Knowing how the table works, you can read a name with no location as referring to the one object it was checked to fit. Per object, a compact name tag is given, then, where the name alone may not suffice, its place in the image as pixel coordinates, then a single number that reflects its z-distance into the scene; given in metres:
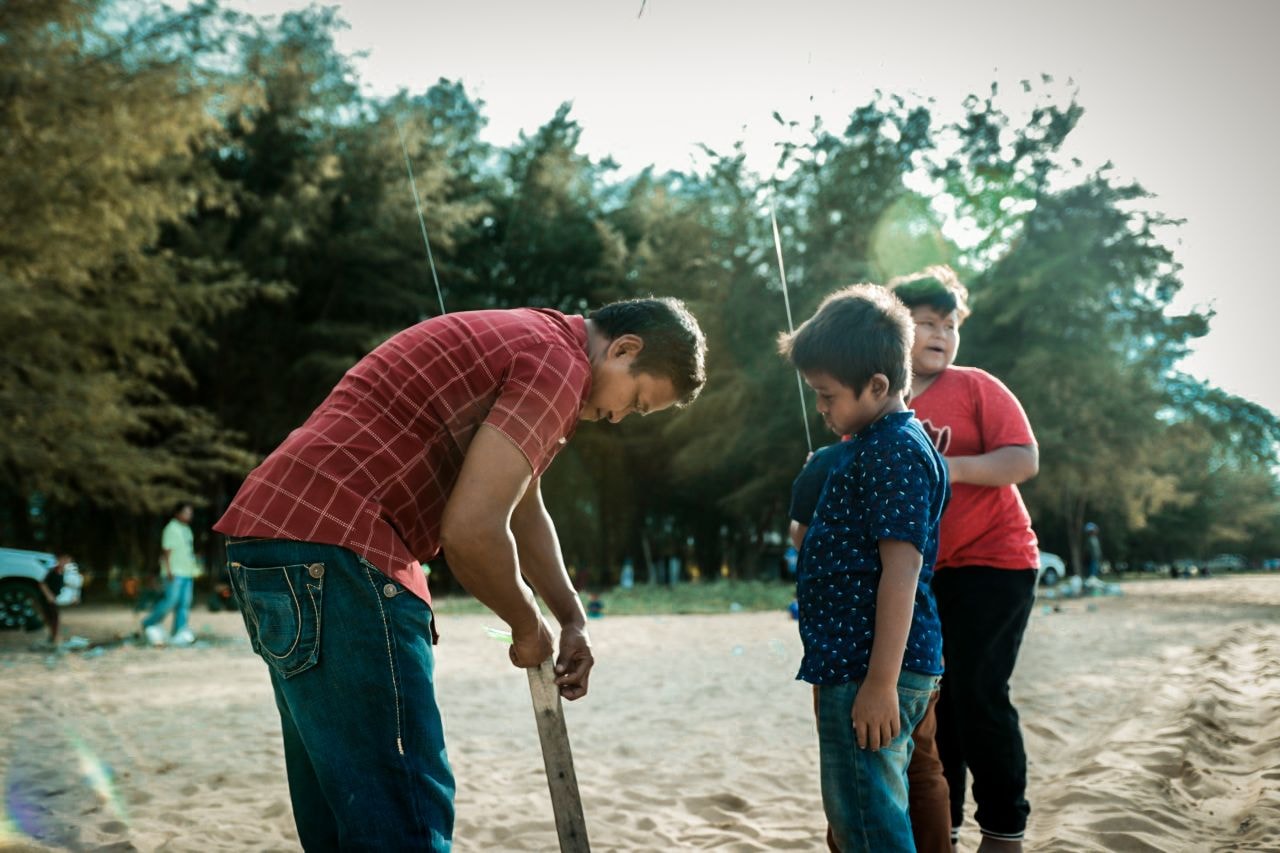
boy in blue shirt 2.15
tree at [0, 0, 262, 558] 12.31
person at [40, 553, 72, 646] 10.83
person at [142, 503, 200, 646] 11.41
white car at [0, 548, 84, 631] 10.95
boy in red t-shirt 2.98
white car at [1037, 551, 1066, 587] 23.44
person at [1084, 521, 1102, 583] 25.25
